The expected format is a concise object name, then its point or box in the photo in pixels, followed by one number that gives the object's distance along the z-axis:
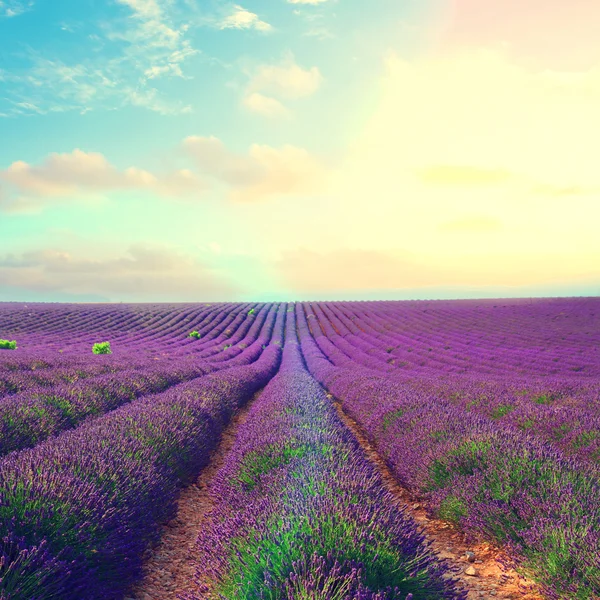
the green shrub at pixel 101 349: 19.25
